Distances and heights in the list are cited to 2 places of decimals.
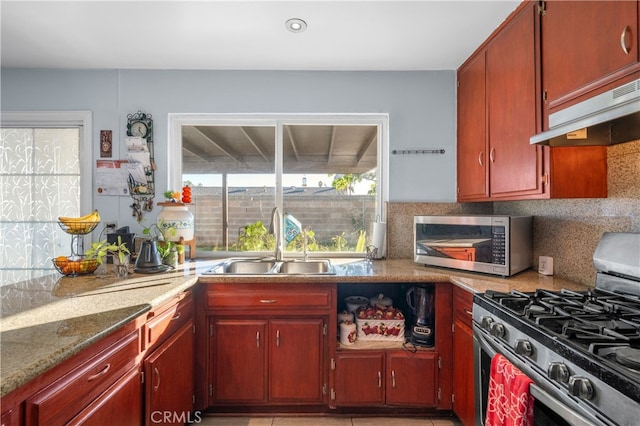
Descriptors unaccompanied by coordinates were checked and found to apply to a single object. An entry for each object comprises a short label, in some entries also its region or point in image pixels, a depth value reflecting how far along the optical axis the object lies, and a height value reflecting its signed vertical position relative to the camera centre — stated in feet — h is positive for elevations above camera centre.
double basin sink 7.61 -1.21
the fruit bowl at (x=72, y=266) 5.94 -0.94
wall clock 8.05 +2.19
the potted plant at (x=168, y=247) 6.85 -0.70
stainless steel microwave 5.87 -0.53
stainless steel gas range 2.57 -1.19
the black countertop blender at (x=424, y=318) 6.32 -2.03
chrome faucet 7.81 -0.39
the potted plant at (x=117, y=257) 5.96 -0.79
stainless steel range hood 3.16 +1.09
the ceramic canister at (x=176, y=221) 7.37 -0.14
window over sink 8.48 +0.76
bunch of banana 6.24 -0.18
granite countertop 2.90 -1.17
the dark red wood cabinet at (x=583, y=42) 3.68 +2.20
